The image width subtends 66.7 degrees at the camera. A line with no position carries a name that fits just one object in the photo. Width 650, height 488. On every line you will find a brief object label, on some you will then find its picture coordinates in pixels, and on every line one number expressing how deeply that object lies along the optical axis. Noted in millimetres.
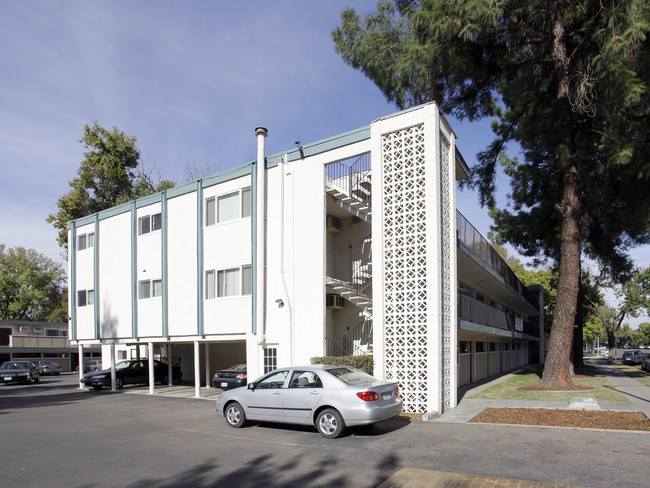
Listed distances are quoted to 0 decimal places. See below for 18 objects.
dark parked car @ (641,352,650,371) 32119
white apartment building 12992
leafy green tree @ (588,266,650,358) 52188
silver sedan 9414
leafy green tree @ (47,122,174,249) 37125
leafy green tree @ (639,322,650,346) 108306
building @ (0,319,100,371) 42750
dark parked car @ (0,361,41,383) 29812
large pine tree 14852
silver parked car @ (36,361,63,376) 40094
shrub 13930
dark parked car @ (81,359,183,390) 22734
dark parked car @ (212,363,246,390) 17328
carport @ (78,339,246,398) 20562
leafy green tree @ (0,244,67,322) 57344
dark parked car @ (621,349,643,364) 41781
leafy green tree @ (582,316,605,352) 68212
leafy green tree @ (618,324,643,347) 105062
